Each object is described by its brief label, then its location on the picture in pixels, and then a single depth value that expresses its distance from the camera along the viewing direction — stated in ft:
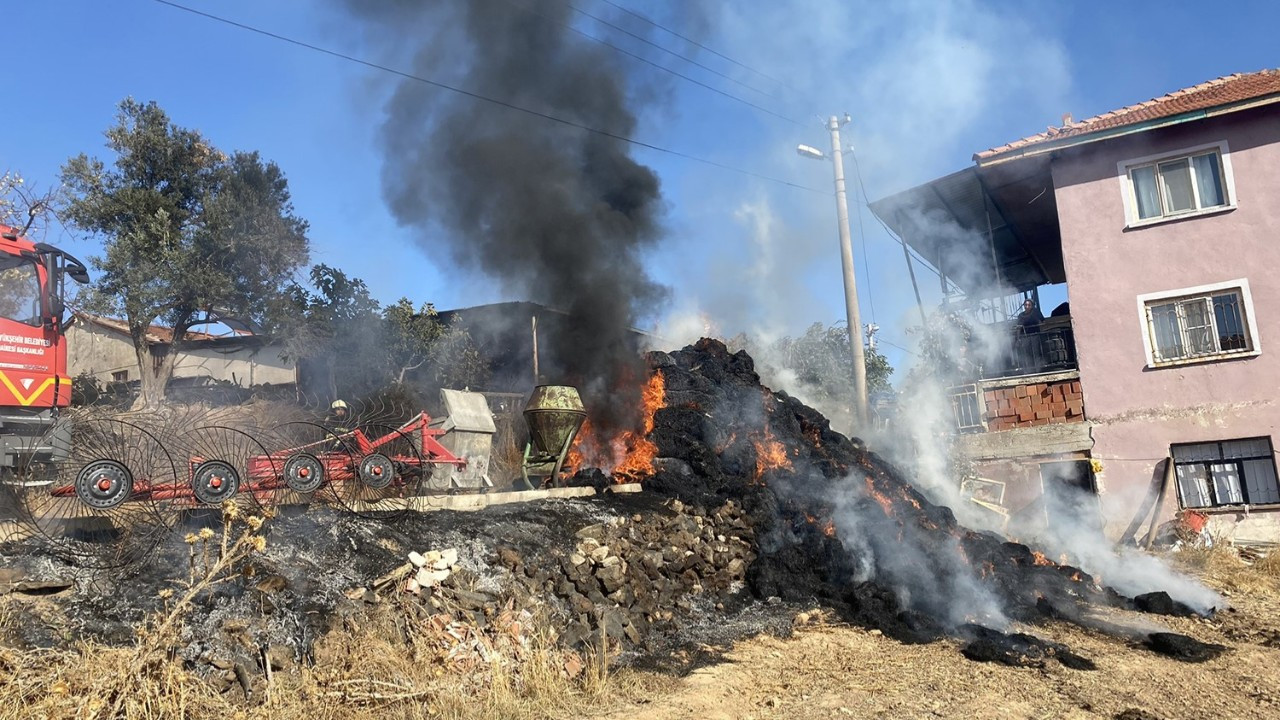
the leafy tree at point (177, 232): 66.33
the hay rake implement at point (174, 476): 22.97
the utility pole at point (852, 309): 55.31
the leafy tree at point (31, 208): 69.56
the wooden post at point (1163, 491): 51.47
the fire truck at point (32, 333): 29.73
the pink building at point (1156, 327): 50.90
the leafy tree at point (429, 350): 67.72
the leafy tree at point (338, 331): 67.51
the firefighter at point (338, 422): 30.01
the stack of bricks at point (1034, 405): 56.65
